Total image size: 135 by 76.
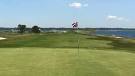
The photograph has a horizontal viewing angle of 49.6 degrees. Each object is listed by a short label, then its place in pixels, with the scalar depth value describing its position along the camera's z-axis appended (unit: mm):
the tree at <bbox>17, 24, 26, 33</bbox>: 75711
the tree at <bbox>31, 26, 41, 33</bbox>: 71482
